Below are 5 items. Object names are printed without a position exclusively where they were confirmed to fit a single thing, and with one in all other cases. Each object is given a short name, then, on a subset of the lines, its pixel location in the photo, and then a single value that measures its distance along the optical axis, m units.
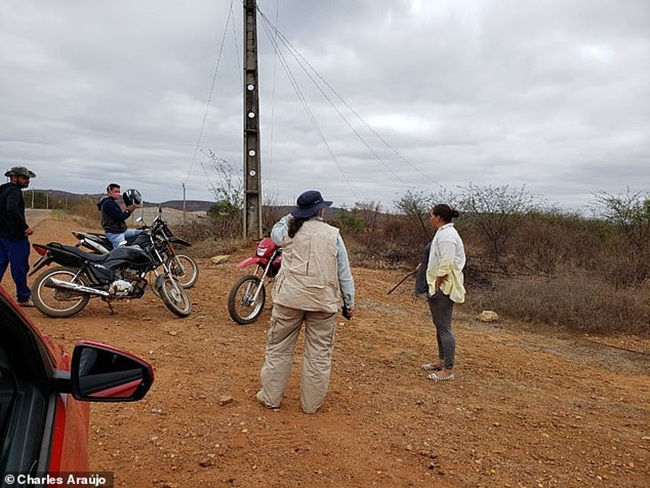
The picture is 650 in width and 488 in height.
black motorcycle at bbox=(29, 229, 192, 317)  6.16
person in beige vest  3.89
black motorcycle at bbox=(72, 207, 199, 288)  7.00
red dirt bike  6.59
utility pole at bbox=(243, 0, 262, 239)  12.65
